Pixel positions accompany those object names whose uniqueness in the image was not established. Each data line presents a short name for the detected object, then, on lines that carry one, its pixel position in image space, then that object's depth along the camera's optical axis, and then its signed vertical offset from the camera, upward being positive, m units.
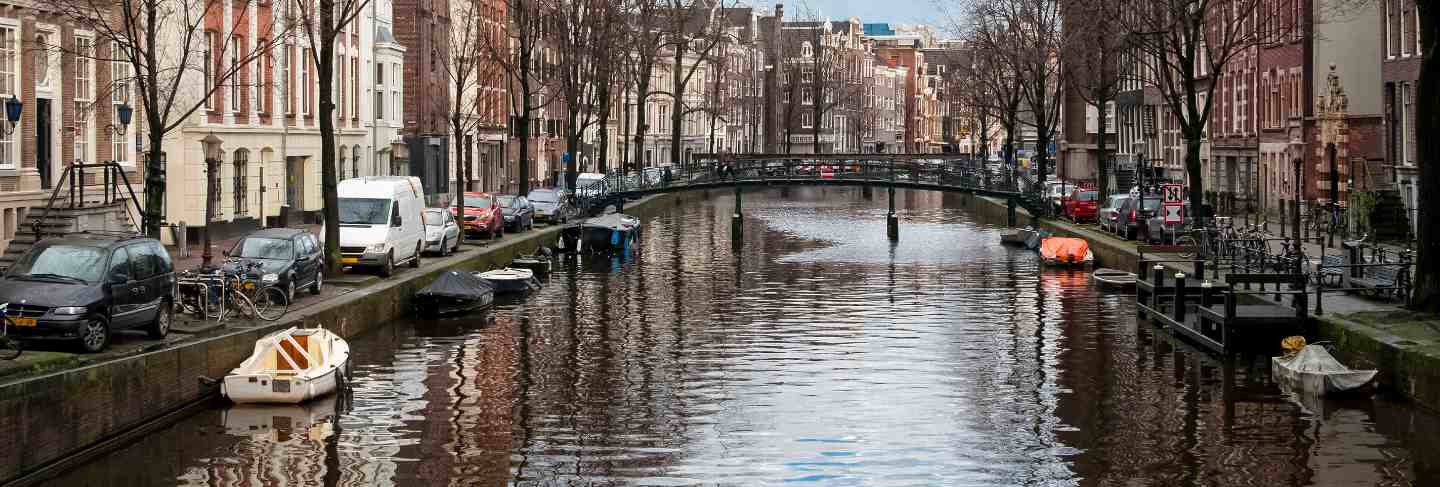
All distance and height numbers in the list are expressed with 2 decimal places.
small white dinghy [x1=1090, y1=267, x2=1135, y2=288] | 53.34 -2.22
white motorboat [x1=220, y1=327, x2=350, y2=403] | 30.00 -2.58
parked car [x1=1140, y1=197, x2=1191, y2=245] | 58.19 -1.04
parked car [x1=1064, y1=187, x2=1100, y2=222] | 79.56 -0.48
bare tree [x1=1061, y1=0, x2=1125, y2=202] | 65.69 +5.56
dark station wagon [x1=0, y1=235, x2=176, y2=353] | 27.72 -1.29
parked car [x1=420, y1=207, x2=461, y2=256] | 54.25 -0.94
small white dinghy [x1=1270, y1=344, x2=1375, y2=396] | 30.77 -2.78
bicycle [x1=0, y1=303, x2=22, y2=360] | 26.14 -1.88
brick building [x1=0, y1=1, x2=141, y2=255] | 42.34 +2.11
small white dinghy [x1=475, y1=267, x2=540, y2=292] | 50.31 -2.07
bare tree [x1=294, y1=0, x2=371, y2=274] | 44.00 +1.25
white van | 46.50 -0.61
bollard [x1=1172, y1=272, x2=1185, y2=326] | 40.34 -2.14
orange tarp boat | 61.66 -1.76
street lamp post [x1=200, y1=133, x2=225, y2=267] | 51.34 +1.04
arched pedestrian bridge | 86.56 +0.68
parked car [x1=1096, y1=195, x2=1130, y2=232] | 68.81 -0.65
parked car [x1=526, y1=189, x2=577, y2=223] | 76.38 -0.34
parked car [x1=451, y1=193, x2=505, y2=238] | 63.12 -0.64
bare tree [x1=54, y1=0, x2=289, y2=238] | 36.53 +3.37
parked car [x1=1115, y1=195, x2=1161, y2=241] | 63.16 -0.62
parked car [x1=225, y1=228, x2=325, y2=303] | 37.91 -1.15
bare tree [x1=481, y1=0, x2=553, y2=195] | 73.44 +6.20
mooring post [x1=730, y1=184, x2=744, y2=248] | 74.24 -1.23
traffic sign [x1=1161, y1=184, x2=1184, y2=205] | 57.79 +0.01
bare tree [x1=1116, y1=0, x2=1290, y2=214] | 58.31 +4.55
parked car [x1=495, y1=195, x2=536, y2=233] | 68.98 -0.53
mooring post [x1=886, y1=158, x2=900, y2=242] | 79.06 -1.26
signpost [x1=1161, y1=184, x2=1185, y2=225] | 56.97 -0.36
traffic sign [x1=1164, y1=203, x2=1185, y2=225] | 57.00 -0.58
